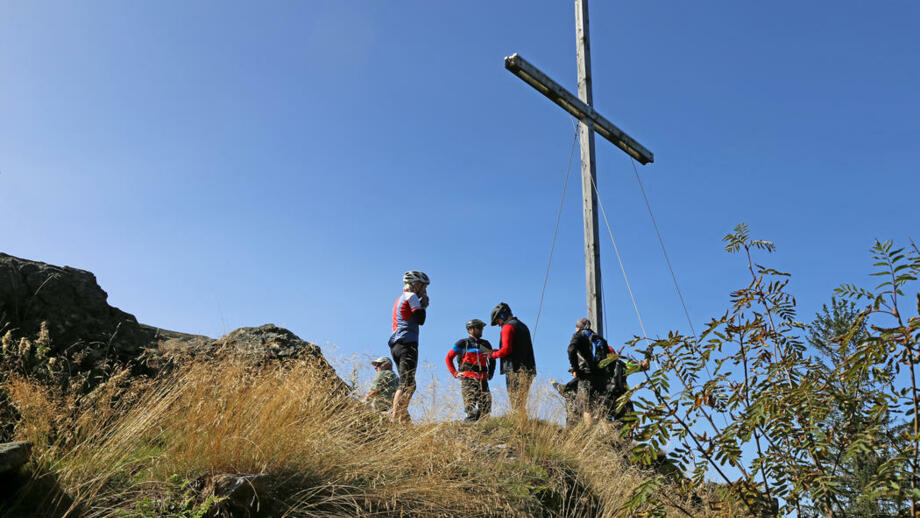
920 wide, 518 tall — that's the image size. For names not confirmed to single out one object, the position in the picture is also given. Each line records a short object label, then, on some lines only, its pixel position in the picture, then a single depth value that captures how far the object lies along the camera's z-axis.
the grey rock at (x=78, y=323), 6.12
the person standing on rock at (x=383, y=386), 7.52
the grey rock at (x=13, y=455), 3.71
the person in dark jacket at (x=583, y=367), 8.84
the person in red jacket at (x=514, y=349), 8.79
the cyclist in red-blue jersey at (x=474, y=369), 8.27
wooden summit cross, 9.79
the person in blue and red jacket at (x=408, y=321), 7.75
